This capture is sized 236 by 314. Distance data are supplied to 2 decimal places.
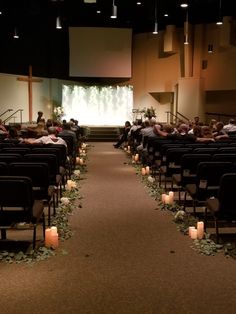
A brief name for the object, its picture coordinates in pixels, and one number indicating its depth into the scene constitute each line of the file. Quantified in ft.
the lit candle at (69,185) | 27.43
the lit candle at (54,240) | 16.03
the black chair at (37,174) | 17.76
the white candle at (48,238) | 15.95
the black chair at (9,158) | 20.70
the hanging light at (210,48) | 67.68
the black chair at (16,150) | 23.72
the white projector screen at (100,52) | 73.97
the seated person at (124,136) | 53.02
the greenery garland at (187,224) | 15.67
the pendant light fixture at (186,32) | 63.89
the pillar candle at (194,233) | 17.13
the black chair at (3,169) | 17.62
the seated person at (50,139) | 29.43
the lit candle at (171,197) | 23.13
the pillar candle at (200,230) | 16.93
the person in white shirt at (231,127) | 42.50
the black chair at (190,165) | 21.63
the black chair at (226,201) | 15.44
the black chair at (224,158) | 21.71
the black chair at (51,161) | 20.88
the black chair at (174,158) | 25.00
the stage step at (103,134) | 67.05
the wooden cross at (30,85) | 66.64
